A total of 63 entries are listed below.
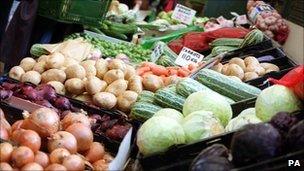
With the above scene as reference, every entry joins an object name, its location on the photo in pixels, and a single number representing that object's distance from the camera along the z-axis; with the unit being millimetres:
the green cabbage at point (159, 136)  1883
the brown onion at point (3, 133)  1864
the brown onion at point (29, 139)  1793
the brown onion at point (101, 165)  1998
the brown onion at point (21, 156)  1702
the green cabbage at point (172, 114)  2159
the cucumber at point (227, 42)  4254
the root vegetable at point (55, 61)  3143
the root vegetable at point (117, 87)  2934
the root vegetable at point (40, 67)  3146
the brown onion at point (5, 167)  1672
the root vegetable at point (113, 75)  3055
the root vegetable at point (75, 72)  3018
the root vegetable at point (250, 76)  3234
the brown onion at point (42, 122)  1951
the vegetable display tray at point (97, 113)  2266
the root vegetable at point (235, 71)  3238
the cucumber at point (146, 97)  2750
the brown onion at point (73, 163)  1781
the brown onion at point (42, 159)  1758
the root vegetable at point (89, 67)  3104
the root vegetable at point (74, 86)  2926
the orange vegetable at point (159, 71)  3477
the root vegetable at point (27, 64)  3198
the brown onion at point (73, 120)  2162
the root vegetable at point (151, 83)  3055
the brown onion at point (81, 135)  2008
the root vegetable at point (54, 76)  2990
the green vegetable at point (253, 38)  3893
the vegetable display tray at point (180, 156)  1735
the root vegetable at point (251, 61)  3444
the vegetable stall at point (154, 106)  1619
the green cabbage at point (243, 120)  1941
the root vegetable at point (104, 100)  2787
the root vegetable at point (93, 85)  2882
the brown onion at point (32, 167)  1683
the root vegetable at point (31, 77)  2980
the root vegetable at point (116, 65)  3178
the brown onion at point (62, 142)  1896
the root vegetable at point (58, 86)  2906
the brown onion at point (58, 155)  1804
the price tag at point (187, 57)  3876
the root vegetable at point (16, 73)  3051
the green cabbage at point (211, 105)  2164
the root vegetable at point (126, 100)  2838
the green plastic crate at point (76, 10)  4965
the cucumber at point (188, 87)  2642
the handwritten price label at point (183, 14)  5848
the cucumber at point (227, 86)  2719
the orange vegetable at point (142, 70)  3407
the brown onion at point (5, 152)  1715
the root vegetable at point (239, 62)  3457
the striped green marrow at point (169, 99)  2586
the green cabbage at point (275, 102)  1872
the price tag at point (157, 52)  4078
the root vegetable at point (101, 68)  3171
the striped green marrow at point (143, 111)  2545
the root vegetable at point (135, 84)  2977
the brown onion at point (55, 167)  1719
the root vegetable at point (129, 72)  3156
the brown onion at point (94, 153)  2066
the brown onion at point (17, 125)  1997
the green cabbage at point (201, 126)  1919
